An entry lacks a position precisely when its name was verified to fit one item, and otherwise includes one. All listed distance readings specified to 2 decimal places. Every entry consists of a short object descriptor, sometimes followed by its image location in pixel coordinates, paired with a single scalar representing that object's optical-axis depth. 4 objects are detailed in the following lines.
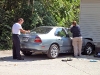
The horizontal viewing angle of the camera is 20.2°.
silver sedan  12.26
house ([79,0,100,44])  16.72
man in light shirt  12.16
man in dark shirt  13.39
